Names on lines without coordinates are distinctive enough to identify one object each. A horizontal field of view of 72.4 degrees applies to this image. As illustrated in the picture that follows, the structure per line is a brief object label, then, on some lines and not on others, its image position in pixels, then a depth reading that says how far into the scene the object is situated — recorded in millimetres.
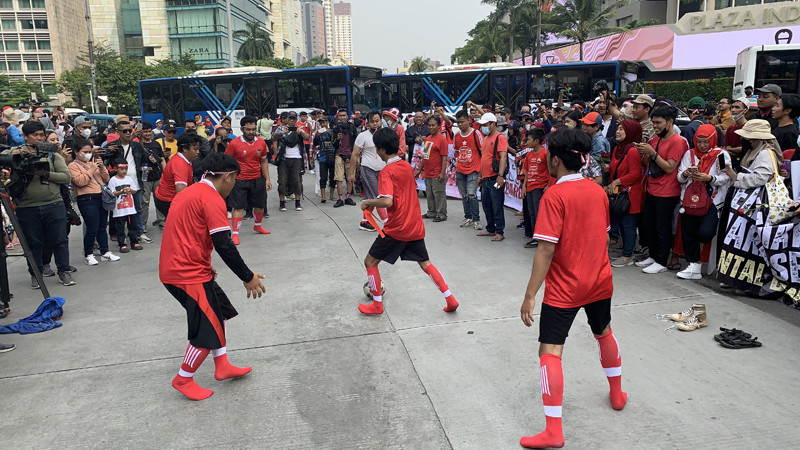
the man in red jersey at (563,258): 2971
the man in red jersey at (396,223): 5008
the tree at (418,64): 93625
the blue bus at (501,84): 19798
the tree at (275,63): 62931
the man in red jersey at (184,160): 7457
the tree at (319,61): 85575
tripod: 5477
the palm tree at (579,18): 36906
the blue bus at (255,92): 21000
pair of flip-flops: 4297
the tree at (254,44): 69875
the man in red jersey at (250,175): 8562
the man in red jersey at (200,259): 3613
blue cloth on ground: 5117
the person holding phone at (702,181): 5762
